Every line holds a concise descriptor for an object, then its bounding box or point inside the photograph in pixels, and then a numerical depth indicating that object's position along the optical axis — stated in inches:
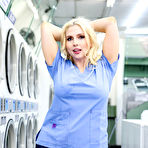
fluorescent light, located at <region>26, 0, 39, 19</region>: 151.3
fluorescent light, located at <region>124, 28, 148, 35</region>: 235.6
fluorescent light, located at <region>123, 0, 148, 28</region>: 190.7
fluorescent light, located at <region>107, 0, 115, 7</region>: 185.5
